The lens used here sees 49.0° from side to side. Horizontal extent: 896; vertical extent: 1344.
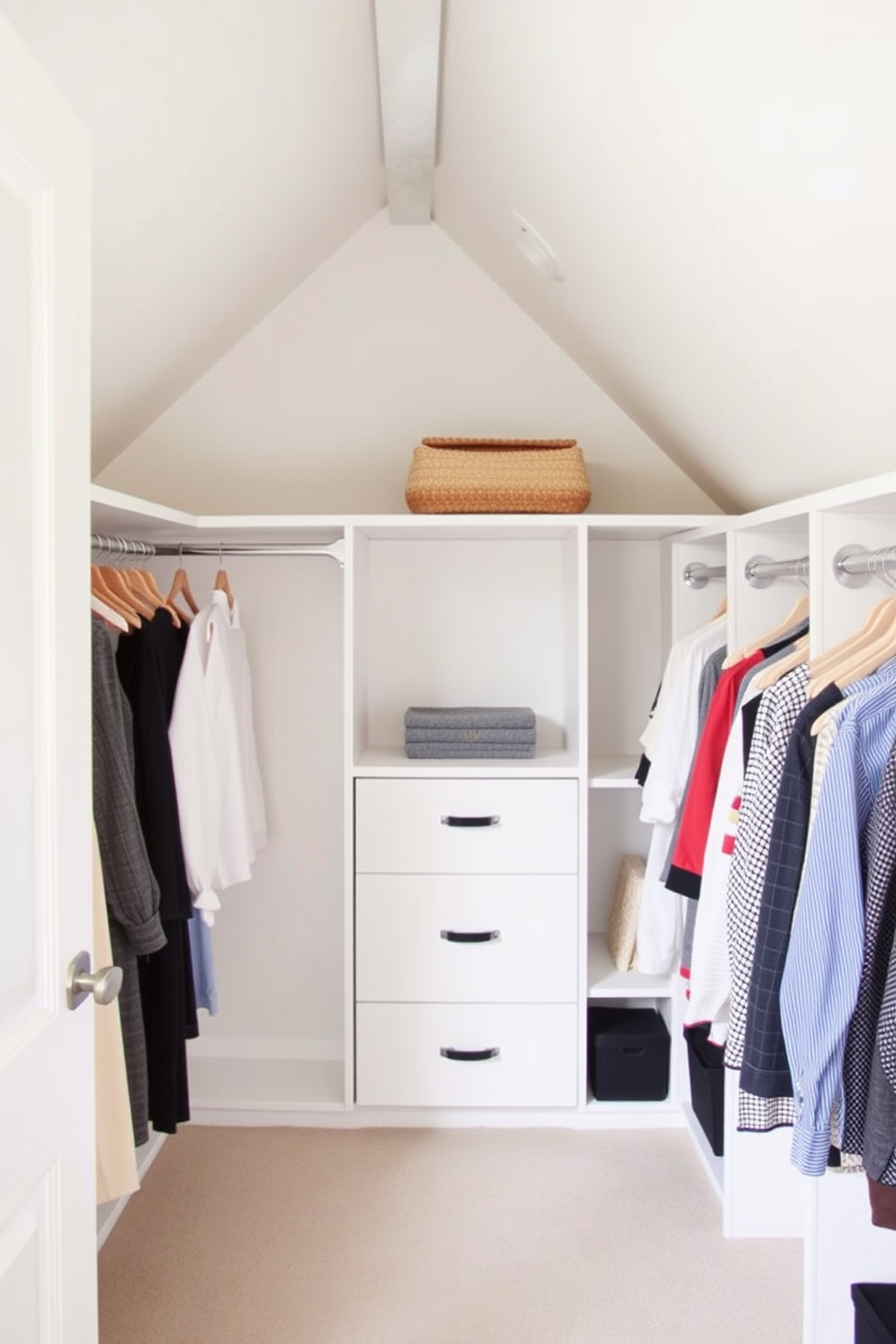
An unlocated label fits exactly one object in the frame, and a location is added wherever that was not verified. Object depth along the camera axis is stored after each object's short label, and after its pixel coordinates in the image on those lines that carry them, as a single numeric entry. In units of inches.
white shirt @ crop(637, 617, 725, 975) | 91.5
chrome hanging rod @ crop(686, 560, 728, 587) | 102.5
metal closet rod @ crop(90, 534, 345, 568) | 103.0
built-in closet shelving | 110.6
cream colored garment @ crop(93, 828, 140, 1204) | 65.4
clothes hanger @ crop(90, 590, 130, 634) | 75.1
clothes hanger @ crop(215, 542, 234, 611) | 99.5
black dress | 78.3
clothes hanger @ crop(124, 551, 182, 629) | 87.4
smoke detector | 87.0
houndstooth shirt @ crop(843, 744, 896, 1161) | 50.8
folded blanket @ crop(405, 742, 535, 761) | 104.6
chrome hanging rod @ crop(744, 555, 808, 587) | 77.0
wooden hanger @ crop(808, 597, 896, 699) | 59.7
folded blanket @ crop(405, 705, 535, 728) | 104.7
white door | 39.0
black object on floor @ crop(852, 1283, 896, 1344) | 58.3
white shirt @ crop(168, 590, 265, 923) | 87.8
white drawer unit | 101.0
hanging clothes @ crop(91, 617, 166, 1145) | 69.3
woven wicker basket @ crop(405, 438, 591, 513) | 100.3
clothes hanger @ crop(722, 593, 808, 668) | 76.5
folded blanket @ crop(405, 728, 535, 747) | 104.5
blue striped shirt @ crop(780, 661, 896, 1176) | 50.1
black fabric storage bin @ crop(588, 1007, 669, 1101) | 103.5
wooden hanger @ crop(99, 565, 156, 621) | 84.0
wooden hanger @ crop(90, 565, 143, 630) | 81.3
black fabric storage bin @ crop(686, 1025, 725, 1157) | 91.5
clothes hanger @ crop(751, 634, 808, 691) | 68.6
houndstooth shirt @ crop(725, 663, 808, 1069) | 58.7
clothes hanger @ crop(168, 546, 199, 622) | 96.1
